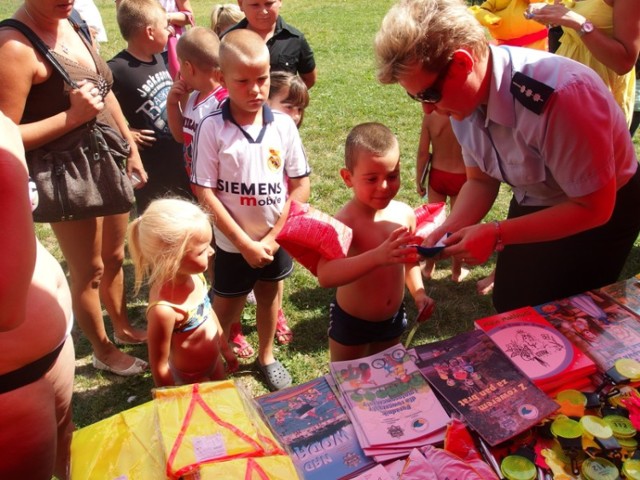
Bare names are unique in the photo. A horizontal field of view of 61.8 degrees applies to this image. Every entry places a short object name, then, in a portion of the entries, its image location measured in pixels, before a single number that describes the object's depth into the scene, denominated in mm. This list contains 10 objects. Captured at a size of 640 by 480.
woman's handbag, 2365
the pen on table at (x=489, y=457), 1441
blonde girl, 2080
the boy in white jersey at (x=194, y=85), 3049
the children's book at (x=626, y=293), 2043
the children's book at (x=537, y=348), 1729
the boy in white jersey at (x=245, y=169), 2580
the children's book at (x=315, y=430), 1506
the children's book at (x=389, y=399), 1577
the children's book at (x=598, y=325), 1813
